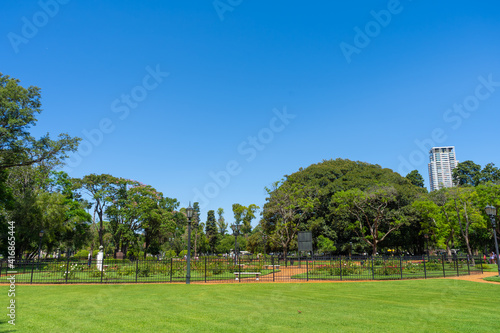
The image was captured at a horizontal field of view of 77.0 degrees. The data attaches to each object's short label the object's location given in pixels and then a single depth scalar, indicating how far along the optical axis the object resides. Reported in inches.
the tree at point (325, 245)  1566.2
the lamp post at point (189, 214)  687.0
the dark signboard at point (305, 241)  812.6
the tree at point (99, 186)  1818.4
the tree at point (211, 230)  3329.2
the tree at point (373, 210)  1529.3
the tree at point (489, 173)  2419.9
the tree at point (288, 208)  1643.7
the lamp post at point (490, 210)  762.2
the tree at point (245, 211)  1939.0
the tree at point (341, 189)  1685.5
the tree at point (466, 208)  1334.9
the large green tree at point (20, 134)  1003.9
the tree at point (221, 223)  3526.1
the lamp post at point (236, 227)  1090.7
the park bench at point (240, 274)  763.3
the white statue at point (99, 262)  816.9
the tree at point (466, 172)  2674.7
